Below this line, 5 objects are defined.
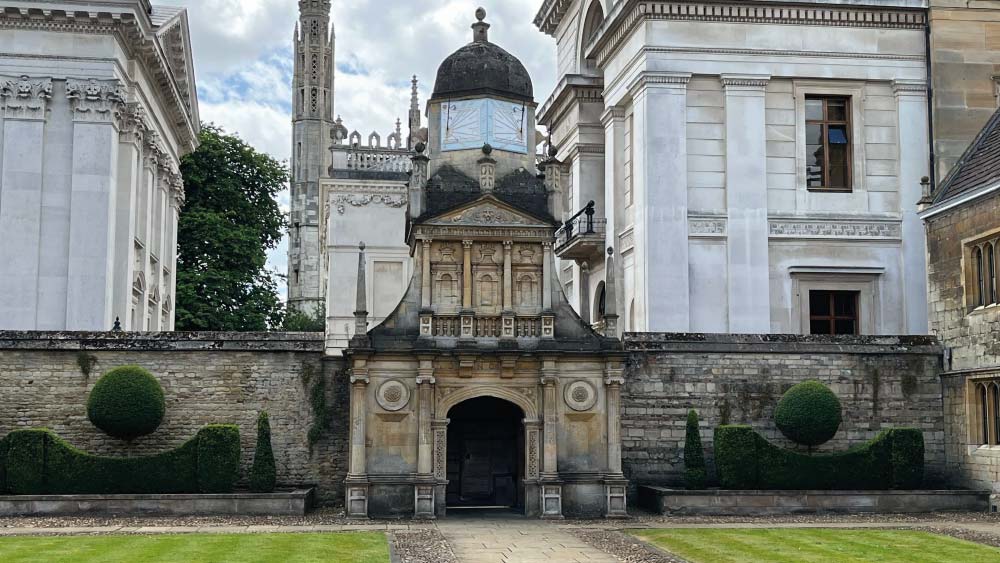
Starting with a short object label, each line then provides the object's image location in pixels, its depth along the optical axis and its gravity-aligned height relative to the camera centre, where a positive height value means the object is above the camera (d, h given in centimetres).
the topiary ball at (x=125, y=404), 2556 -35
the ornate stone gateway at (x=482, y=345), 2500 +92
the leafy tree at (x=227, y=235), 5347 +691
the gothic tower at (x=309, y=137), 9712 +2057
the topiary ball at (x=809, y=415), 2692 -55
